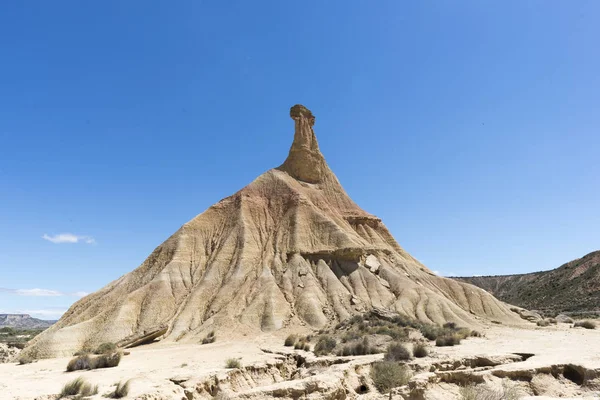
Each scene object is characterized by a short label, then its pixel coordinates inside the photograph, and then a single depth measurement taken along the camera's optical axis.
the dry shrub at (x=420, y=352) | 15.44
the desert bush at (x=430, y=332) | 24.22
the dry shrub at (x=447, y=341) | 20.39
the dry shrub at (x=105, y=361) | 18.06
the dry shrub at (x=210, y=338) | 29.20
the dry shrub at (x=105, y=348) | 26.85
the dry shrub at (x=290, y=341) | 25.14
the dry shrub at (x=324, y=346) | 18.90
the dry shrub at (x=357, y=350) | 17.52
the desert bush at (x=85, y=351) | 27.99
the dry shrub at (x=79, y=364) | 17.61
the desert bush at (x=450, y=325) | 32.46
